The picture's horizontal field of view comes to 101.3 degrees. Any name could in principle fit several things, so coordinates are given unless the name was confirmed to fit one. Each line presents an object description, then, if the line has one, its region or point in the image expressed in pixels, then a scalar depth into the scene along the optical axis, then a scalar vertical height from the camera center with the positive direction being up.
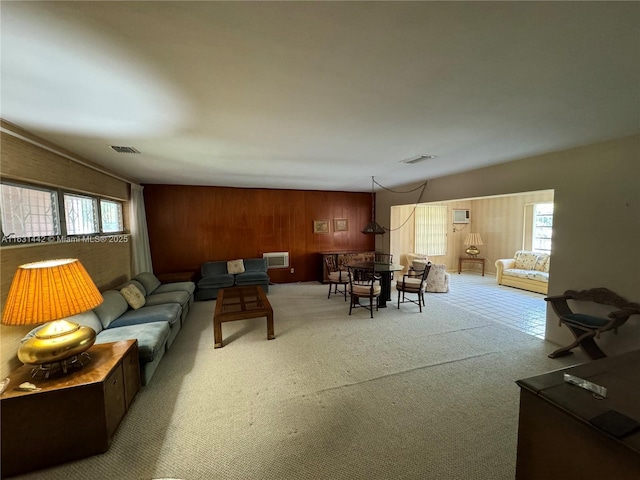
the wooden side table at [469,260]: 8.16 -1.16
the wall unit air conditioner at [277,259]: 6.63 -0.87
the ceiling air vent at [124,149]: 3.01 +0.91
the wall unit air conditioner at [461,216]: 8.49 +0.24
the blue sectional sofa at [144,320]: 2.56 -1.11
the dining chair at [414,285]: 4.61 -1.13
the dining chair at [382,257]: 6.78 -0.89
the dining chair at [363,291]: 4.42 -1.14
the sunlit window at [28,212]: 2.23 +0.15
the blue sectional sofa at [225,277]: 5.41 -1.11
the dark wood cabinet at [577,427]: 0.99 -0.86
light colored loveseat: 5.92 -1.16
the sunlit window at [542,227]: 6.79 -0.11
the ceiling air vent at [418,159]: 3.44 +0.89
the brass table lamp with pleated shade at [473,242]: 8.12 -0.58
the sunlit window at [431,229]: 7.98 -0.17
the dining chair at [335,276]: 5.39 -1.11
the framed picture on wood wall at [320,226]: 7.01 -0.04
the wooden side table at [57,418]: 1.63 -1.25
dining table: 4.81 -1.05
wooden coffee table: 3.30 -1.15
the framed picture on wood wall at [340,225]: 7.22 -0.01
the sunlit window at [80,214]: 3.16 +0.17
